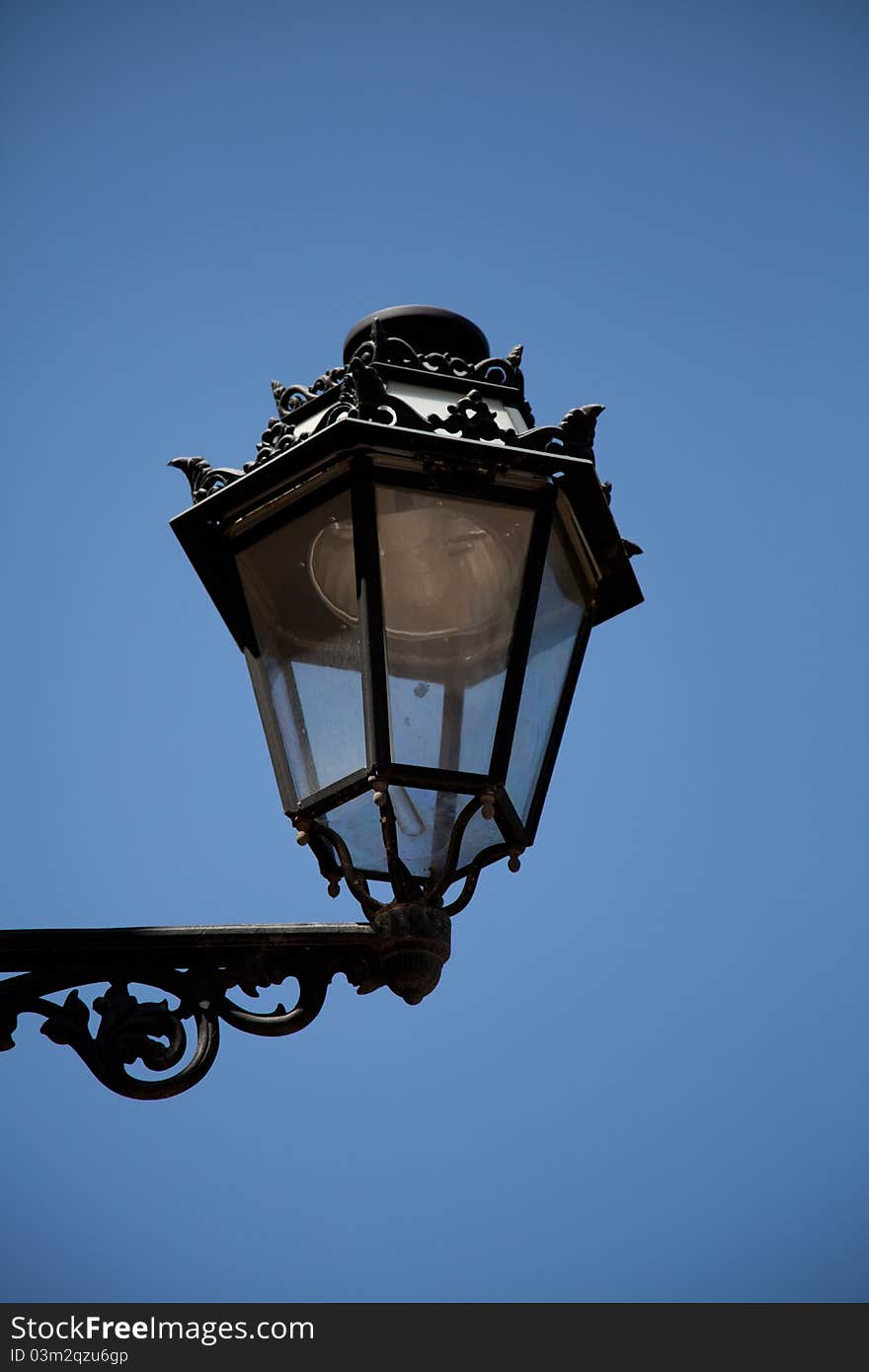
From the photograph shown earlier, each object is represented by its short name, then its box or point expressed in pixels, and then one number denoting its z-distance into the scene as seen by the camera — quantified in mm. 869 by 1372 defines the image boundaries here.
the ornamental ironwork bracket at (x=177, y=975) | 5008
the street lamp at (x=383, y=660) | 4937
